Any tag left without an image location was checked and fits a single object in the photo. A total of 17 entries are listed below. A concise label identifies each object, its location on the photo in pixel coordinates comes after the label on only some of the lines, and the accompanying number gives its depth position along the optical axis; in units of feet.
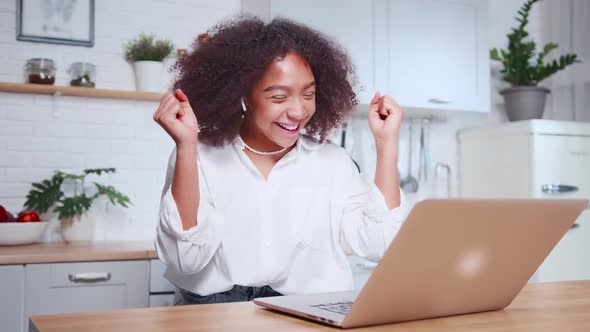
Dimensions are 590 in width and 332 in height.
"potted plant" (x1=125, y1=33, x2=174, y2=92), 10.21
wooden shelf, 9.50
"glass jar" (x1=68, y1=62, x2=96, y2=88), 9.83
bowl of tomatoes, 8.66
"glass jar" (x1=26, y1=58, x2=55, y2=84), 9.59
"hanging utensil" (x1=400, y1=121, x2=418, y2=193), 11.76
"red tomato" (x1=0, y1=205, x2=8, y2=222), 8.74
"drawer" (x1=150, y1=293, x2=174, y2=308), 8.44
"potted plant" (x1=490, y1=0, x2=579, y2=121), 11.90
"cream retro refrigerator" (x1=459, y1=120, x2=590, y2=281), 10.79
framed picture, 9.87
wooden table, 3.01
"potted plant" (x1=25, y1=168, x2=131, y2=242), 9.30
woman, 5.19
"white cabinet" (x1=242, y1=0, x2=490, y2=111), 10.09
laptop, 2.83
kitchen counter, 7.88
